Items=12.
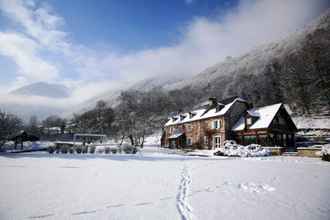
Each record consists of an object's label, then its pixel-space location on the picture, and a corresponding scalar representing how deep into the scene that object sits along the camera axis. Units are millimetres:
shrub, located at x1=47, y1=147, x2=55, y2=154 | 23109
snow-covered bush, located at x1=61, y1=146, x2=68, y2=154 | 22875
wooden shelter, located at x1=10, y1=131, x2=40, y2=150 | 30919
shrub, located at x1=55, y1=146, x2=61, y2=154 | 23594
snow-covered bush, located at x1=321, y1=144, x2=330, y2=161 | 15547
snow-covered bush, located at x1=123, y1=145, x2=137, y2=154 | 23953
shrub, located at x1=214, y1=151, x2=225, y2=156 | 23883
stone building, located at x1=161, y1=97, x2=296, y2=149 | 27359
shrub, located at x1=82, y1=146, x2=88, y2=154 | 23002
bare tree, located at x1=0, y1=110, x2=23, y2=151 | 24422
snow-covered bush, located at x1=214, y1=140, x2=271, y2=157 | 21520
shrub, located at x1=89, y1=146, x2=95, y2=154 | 23094
